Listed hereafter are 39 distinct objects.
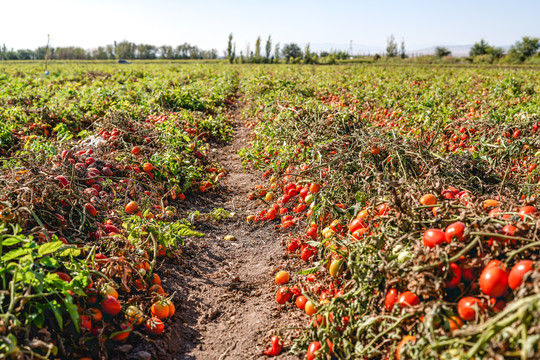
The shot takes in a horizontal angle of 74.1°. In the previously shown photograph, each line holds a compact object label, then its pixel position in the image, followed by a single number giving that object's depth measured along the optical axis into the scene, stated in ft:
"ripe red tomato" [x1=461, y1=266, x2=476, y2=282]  6.29
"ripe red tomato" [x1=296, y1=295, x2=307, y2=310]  9.29
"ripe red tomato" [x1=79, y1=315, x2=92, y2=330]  7.32
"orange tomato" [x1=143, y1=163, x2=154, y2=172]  16.72
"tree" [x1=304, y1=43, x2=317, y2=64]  162.39
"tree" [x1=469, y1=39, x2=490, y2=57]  165.67
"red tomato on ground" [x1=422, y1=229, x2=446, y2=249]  6.51
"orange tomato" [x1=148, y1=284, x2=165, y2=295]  9.61
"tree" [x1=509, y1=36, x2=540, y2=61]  135.95
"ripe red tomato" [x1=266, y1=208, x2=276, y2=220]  15.08
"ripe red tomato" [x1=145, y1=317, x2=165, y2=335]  8.45
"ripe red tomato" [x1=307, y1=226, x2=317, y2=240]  11.94
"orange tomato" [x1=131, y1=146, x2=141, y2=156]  17.76
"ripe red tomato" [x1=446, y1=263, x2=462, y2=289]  6.20
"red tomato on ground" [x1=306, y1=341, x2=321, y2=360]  7.34
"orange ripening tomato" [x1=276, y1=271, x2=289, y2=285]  10.72
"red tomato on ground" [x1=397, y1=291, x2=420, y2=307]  6.37
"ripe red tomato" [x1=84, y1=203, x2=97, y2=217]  11.23
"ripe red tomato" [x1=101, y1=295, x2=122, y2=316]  8.00
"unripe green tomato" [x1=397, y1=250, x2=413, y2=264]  6.80
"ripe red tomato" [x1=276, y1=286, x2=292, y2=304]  9.93
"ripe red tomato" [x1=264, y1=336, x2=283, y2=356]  8.16
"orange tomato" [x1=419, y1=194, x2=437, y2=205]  8.00
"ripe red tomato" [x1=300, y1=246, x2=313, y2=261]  11.29
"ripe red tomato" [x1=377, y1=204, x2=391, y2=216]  9.02
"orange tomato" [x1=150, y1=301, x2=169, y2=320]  8.82
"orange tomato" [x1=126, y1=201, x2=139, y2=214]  13.57
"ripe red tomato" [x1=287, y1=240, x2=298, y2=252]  12.25
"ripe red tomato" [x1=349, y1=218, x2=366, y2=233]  9.44
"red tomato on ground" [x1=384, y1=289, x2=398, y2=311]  6.70
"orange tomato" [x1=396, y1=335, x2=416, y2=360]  5.90
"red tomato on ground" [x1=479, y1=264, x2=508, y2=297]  5.65
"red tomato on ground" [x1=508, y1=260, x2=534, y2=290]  5.45
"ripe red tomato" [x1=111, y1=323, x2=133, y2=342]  7.77
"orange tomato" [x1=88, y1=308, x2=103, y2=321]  7.53
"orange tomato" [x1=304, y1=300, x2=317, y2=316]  8.66
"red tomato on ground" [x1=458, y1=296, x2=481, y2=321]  5.70
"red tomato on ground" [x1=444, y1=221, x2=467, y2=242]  6.35
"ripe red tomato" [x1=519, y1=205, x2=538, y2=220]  7.01
